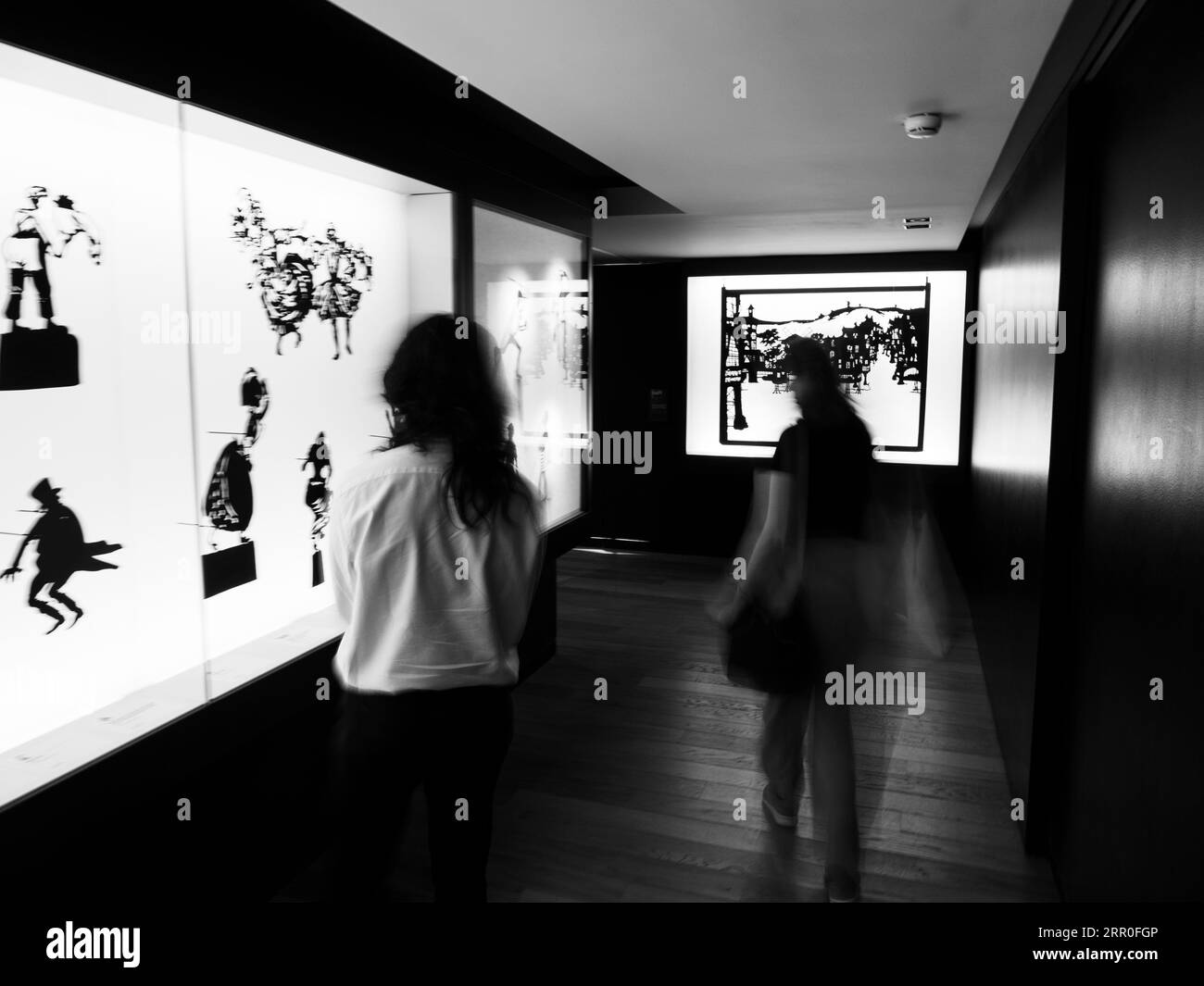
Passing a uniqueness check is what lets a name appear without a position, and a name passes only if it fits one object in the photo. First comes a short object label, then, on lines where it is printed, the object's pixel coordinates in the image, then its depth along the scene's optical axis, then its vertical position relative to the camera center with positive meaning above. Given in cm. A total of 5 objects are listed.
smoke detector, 318 +101
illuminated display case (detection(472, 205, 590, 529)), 386 +35
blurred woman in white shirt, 186 -38
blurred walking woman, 272 -31
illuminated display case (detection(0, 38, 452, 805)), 191 +3
